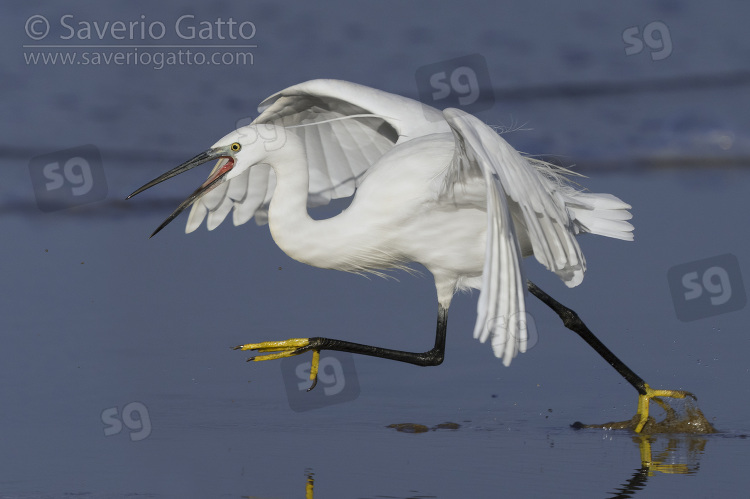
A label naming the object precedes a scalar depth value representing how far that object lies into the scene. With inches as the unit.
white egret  386.9
